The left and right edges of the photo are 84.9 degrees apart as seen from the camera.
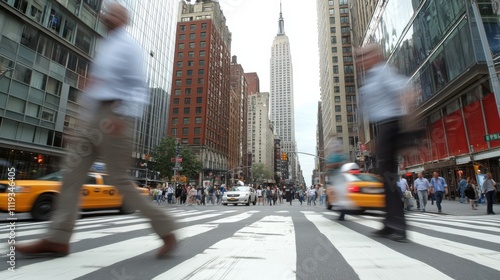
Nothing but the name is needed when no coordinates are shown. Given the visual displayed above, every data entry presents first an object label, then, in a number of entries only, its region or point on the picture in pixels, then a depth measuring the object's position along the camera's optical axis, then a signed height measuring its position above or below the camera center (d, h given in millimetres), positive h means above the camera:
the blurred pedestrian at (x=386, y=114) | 2908 +917
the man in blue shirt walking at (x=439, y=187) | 11727 +369
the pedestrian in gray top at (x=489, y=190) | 9625 +218
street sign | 10516 +2259
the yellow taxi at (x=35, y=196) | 6844 -136
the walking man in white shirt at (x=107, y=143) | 2055 +377
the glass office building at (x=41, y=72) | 19078 +9258
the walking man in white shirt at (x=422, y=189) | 12112 +279
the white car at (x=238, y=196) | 19488 -195
